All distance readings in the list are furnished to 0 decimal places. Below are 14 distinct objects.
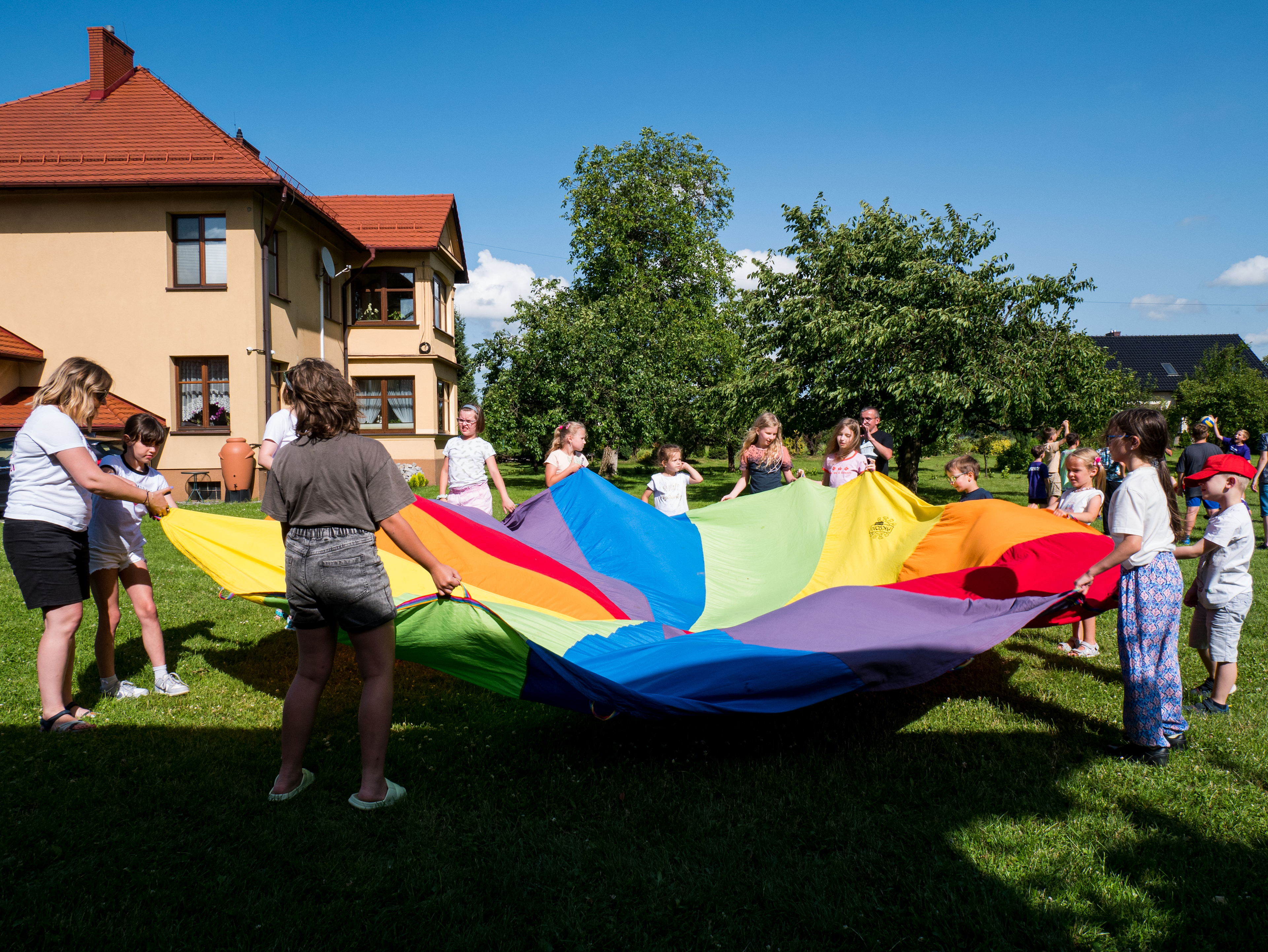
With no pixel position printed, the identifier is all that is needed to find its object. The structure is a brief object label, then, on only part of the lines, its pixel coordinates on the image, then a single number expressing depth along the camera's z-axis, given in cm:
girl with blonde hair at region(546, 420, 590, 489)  673
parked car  1191
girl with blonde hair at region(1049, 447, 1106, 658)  533
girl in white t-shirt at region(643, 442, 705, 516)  711
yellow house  1579
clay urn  1562
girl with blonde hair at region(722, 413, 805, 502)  709
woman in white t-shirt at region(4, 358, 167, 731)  368
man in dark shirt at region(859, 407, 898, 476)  734
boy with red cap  423
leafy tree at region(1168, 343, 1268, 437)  2897
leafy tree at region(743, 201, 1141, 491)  1552
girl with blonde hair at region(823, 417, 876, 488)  676
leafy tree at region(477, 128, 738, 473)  2131
